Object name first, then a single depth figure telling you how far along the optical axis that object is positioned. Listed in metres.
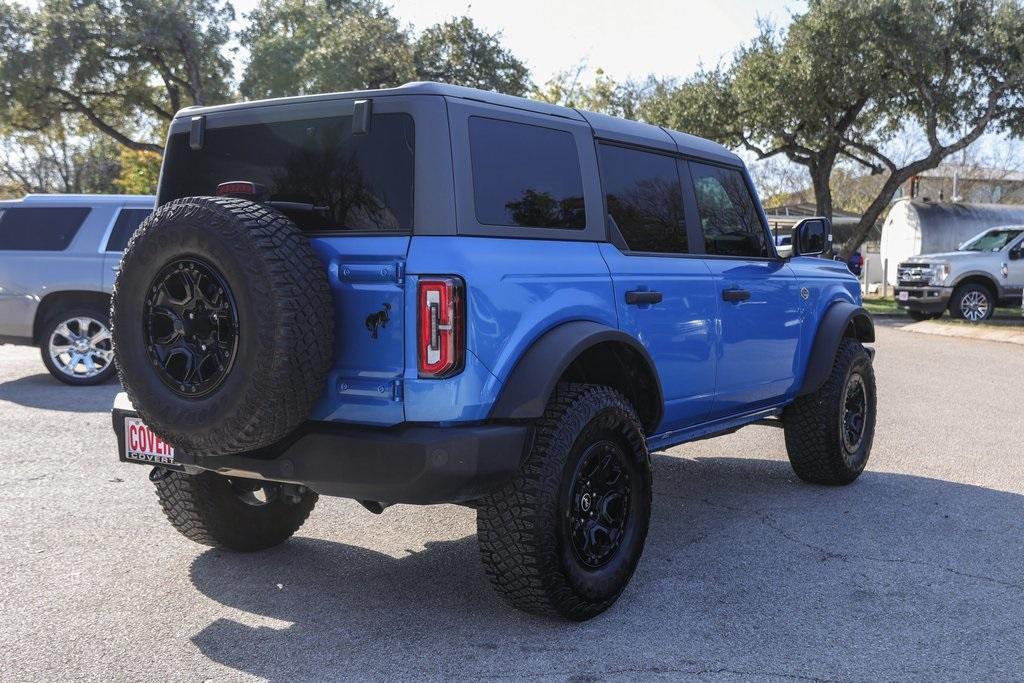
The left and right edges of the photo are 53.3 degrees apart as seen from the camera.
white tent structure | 26.98
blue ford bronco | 3.47
